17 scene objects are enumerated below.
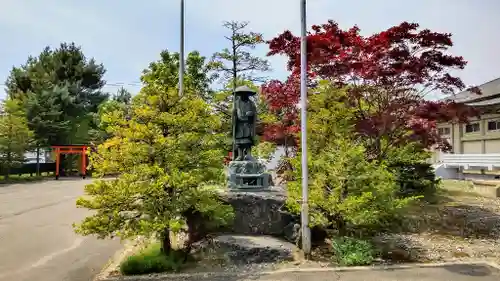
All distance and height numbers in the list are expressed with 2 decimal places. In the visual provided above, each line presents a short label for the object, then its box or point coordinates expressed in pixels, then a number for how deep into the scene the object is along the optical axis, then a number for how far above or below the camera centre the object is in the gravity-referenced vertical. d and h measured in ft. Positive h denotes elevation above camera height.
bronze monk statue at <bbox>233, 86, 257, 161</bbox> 29.27 +2.21
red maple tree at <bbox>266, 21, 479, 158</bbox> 28.99 +5.85
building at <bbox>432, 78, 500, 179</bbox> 53.36 +2.04
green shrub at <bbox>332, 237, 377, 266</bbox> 21.20 -5.50
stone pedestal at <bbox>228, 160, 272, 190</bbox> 28.68 -1.73
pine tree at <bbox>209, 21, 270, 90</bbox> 53.93 +13.13
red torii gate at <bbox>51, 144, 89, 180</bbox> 94.89 +0.26
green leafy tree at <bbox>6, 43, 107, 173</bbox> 96.69 +15.69
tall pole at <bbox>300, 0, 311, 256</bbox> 22.71 +0.63
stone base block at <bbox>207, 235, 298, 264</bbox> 22.12 -5.63
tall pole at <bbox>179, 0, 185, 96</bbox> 34.50 +9.16
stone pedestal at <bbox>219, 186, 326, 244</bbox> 25.96 -4.31
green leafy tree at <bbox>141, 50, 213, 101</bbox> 57.62 +12.31
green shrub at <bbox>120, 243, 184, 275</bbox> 20.98 -6.09
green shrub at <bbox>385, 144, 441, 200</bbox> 35.37 -2.07
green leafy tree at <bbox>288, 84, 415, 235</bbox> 22.07 -2.23
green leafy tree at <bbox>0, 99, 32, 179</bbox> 82.33 +2.71
